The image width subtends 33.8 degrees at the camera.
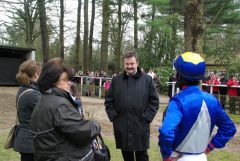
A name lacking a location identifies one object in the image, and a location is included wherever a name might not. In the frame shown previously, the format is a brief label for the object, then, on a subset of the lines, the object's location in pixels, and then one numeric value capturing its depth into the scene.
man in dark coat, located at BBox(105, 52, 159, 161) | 4.88
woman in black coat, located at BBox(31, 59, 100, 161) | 2.96
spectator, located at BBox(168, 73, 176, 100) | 18.90
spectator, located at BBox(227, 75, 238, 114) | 14.97
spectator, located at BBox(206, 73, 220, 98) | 17.09
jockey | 2.98
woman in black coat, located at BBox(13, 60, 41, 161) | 4.09
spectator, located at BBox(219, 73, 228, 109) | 15.51
